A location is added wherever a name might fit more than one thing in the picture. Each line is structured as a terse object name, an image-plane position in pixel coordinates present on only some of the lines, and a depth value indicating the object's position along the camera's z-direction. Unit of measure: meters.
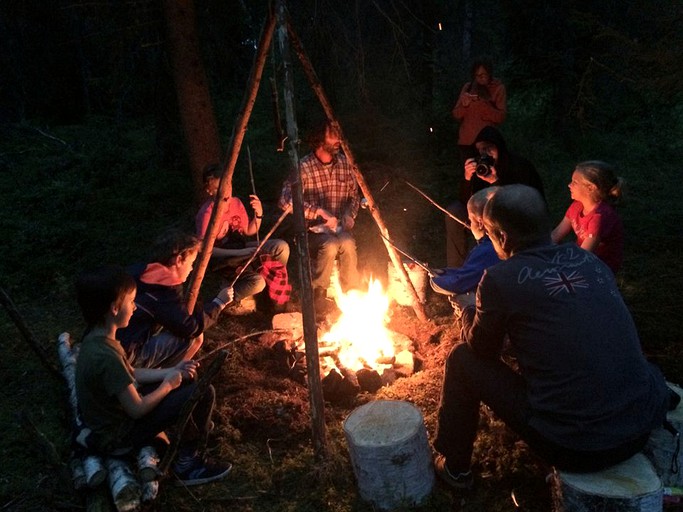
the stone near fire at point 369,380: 4.16
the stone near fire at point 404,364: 4.43
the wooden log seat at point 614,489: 2.21
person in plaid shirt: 5.53
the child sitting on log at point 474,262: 3.58
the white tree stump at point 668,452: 2.75
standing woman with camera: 5.60
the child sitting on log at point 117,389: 2.75
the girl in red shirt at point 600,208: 4.06
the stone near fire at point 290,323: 5.20
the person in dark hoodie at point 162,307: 3.63
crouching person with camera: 4.94
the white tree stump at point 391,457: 2.78
